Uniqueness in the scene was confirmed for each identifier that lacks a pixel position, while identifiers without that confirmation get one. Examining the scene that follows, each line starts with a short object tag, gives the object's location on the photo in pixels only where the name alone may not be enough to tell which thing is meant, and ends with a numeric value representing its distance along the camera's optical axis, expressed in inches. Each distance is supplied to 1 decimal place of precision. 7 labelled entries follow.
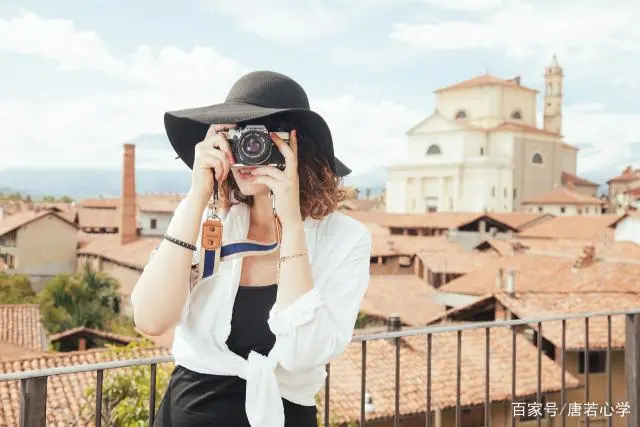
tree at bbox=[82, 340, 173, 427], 288.2
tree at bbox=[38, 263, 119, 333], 1021.8
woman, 56.8
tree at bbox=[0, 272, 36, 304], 1013.2
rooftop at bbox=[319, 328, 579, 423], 416.2
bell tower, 2175.2
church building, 1779.0
